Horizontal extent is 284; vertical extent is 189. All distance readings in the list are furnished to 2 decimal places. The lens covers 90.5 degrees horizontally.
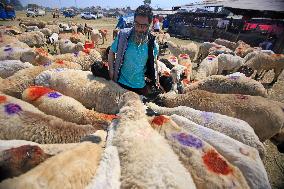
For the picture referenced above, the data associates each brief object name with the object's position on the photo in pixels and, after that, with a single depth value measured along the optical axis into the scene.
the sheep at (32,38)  7.59
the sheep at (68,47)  6.35
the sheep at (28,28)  11.01
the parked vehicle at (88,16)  32.79
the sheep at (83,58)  4.59
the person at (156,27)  13.27
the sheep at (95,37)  10.51
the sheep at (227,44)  9.85
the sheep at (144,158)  1.60
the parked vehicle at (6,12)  19.10
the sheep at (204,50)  8.48
